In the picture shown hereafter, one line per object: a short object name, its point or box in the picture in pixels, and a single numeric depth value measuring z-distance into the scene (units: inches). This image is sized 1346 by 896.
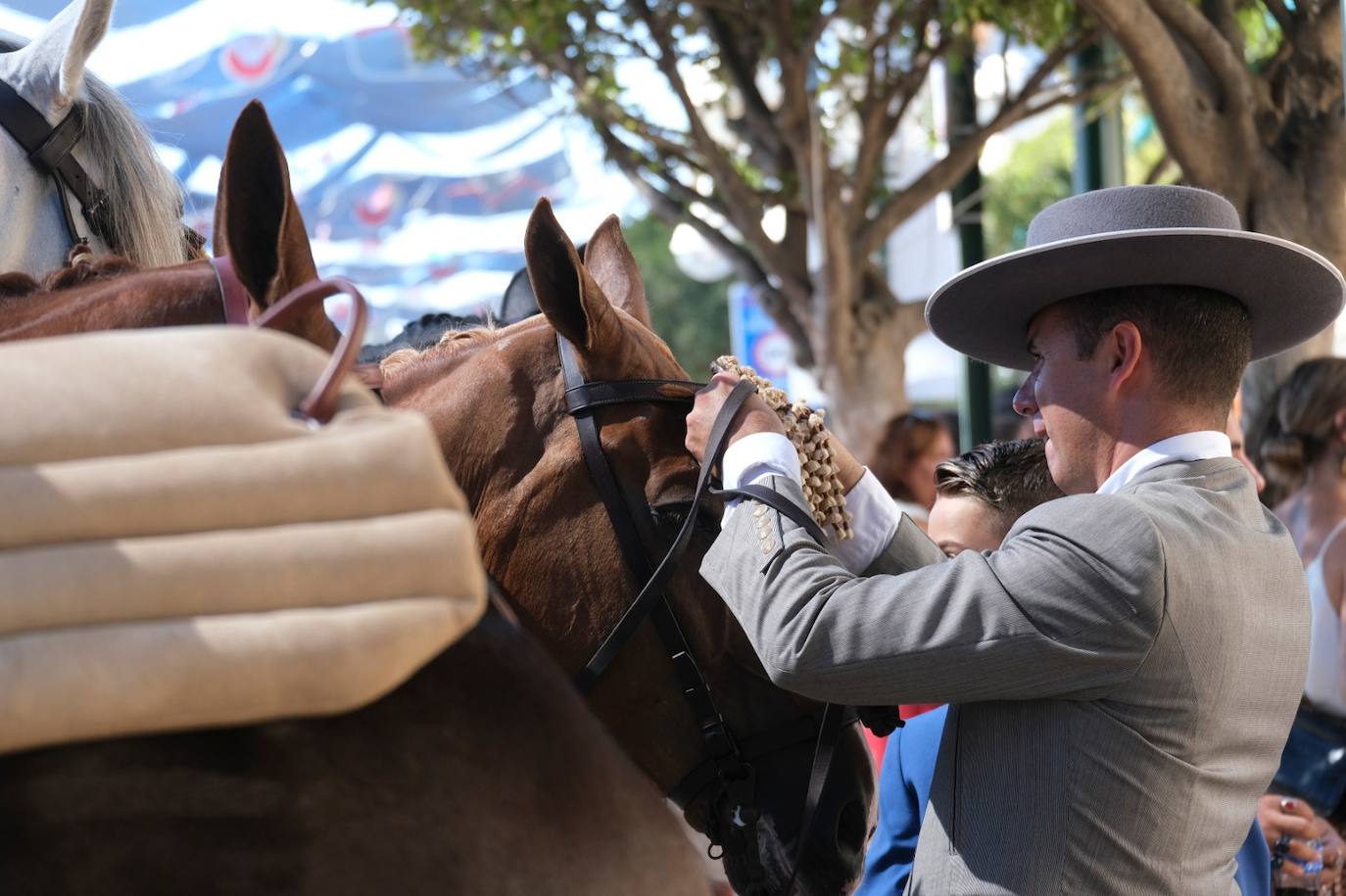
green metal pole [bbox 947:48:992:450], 320.9
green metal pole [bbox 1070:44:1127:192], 300.0
